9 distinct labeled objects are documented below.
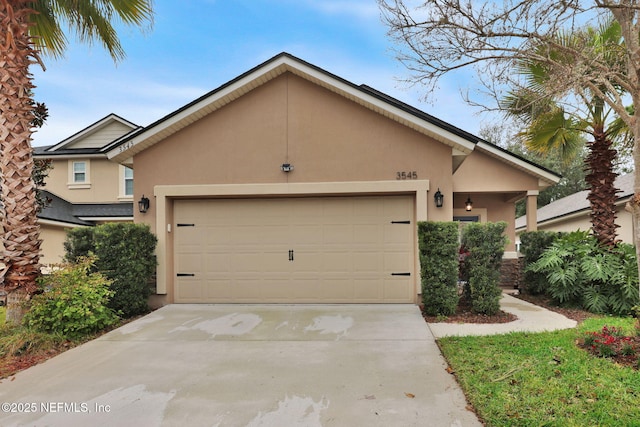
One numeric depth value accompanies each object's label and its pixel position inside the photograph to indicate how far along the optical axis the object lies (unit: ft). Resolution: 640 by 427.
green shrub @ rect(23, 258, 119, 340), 17.99
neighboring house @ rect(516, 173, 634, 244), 38.32
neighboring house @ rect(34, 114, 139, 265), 46.42
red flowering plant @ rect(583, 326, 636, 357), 13.97
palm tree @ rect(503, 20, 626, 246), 18.17
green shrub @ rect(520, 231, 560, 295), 27.37
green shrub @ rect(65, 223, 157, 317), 21.74
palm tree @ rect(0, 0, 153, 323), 18.35
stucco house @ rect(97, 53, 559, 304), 24.79
